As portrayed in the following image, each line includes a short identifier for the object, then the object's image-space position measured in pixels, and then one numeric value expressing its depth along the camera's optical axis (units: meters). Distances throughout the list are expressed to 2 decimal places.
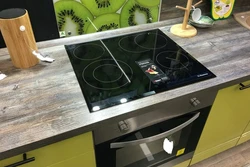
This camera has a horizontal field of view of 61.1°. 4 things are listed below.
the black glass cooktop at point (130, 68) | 0.86
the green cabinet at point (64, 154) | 0.73
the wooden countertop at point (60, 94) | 0.69
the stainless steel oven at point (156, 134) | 0.86
